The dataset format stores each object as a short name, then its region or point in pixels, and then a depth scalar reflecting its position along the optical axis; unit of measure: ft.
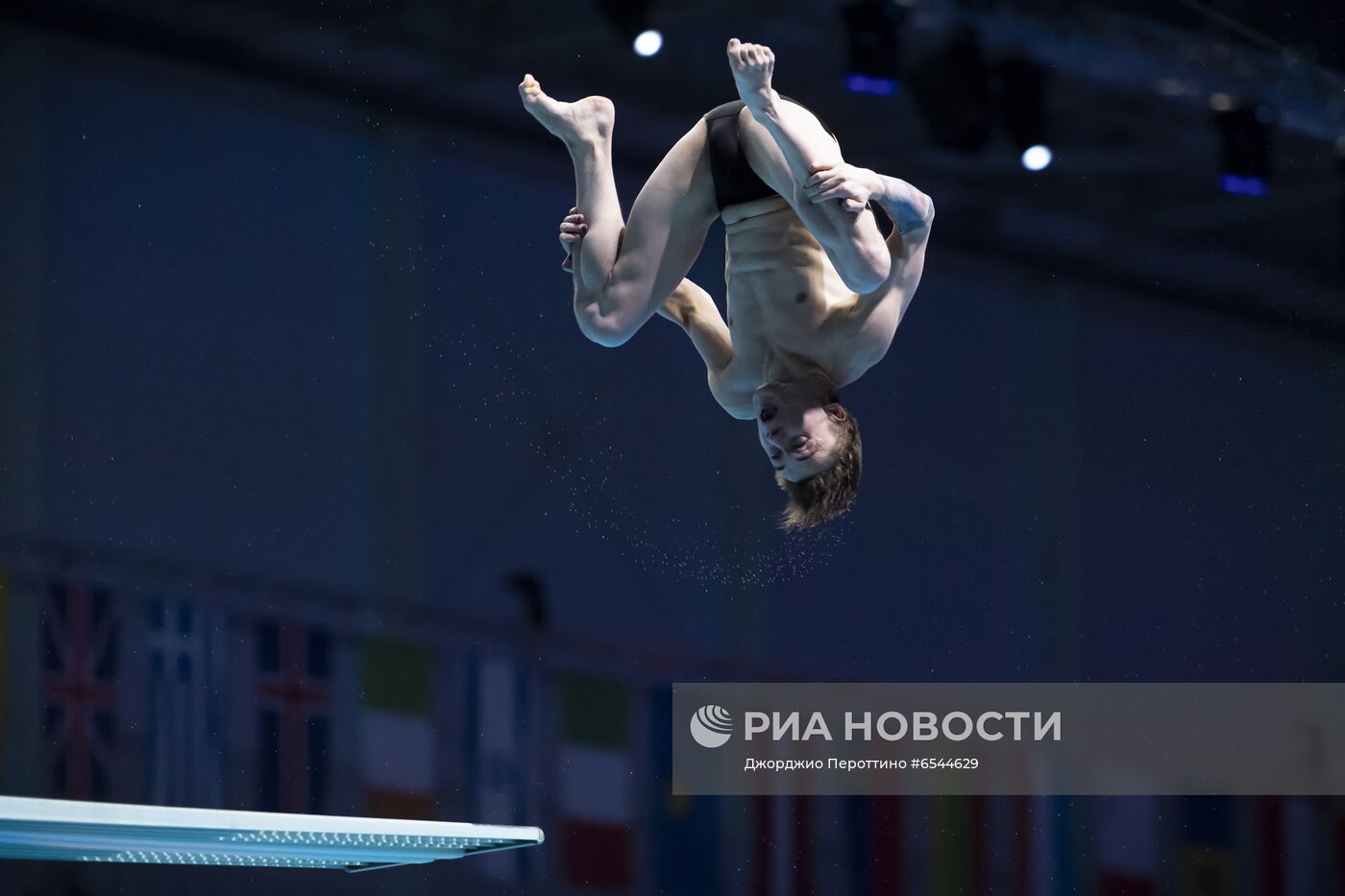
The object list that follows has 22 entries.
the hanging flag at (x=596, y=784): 47.09
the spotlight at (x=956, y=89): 46.37
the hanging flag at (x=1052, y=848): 48.85
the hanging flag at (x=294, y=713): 45.37
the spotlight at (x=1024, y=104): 47.24
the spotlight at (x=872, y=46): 44.75
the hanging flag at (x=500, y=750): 46.75
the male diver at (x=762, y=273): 26.99
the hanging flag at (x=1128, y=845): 49.39
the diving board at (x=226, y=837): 19.24
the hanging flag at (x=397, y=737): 46.24
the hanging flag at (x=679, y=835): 47.34
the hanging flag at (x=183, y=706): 44.39
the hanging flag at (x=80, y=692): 43.96
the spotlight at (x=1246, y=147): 48.49
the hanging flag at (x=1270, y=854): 49.67
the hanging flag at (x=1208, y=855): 49.65
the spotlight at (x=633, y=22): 46.50
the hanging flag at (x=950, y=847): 48.67
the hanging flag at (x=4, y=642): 44.11
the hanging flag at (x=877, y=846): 48.26
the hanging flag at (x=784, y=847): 47.78
